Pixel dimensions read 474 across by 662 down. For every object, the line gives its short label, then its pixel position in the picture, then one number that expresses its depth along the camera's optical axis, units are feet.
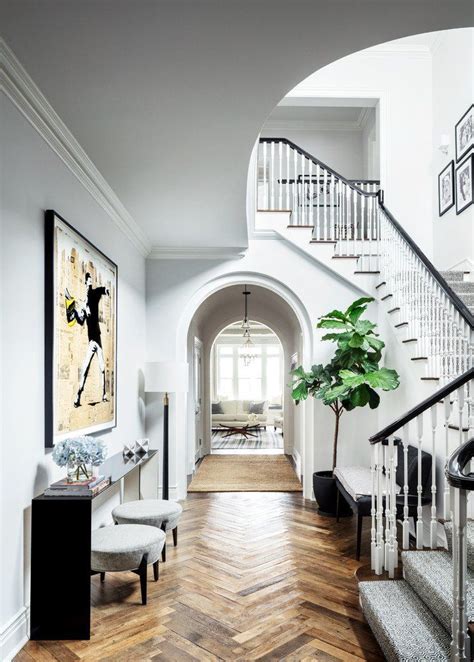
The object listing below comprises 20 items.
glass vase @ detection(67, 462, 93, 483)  10.29
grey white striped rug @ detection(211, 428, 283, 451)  37.11
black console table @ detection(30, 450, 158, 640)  9.49
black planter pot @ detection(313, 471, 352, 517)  17.90
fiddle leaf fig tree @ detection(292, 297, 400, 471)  16.94
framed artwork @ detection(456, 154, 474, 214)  20.86
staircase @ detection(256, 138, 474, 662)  7.89
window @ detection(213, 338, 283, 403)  52.49
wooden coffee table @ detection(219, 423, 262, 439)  44.06
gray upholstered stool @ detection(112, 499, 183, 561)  12.55
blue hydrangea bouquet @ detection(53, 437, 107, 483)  10.14
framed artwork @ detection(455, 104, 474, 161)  20.97
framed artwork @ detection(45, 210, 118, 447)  10.61
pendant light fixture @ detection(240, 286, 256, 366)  43.05
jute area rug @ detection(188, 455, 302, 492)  22.30
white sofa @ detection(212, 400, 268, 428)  46.78
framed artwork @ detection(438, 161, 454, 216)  22.79
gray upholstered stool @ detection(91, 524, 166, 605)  10.43
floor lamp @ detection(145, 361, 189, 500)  17.46
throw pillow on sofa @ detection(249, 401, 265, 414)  48.37
